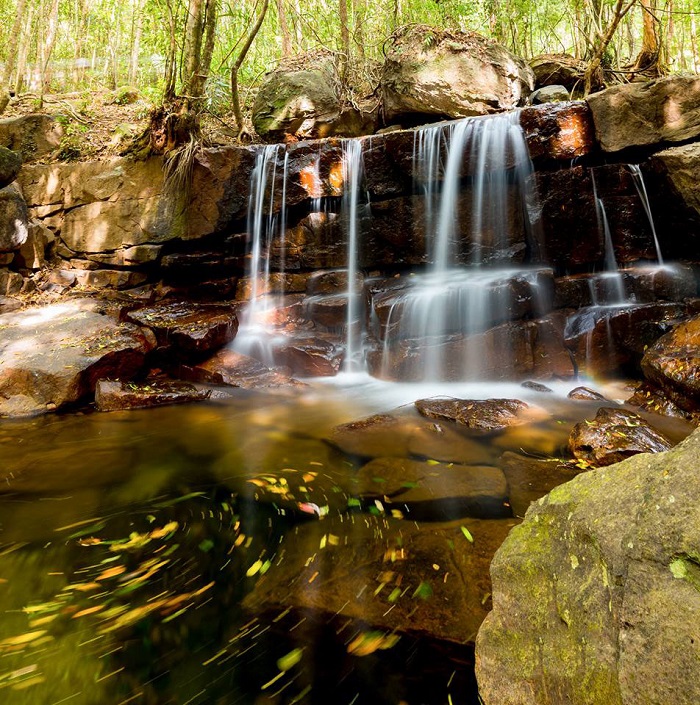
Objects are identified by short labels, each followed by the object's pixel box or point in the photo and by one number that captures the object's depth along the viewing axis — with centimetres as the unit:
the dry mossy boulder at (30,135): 1013
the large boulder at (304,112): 1085
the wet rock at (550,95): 1038
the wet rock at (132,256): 927
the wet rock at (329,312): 830
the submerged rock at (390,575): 194
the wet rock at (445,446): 389
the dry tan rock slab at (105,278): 932
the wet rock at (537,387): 608
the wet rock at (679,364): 473
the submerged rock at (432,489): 290
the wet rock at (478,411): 468
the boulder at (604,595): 104
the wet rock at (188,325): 726
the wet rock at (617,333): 604
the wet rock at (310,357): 754
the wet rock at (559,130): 739
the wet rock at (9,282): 830
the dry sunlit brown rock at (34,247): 876
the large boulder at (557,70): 1143
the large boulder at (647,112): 682
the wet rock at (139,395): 585
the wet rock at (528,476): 306
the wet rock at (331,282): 896
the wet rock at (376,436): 411
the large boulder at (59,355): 570
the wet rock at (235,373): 696
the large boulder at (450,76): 992
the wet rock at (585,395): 560
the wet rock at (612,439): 363
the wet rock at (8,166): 841
